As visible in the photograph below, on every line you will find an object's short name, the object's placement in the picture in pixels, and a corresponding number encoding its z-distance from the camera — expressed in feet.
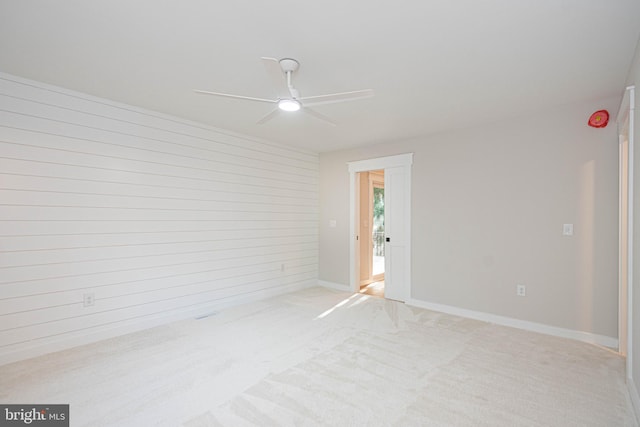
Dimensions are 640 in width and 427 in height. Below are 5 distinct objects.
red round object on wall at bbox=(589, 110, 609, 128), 10.79
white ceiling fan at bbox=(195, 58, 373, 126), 7.28
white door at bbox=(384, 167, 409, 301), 16.51
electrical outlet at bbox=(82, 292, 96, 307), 10.85
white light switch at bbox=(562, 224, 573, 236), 11.59
